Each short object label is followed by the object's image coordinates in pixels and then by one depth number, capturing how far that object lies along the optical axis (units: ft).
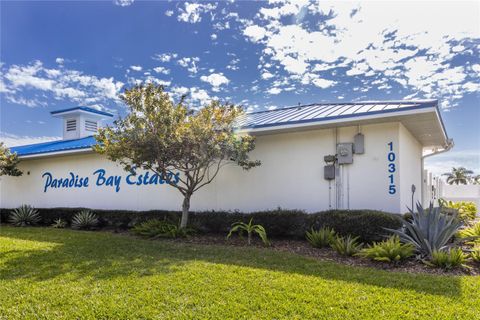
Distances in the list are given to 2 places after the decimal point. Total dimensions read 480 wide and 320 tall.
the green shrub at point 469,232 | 29.48
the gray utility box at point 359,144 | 30.66
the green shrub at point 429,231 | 21.94
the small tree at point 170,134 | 29.22
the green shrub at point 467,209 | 48.43
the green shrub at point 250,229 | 27.37
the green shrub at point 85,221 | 40.88
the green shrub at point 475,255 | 21.17
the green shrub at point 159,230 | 31.30
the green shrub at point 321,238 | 25.84
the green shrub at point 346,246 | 22.99
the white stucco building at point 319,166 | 29.76
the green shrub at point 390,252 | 20.98
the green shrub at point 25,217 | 46.09
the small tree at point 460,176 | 175.73
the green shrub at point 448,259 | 19.77
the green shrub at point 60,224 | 43.08
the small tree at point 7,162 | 50.96
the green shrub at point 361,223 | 25.16
